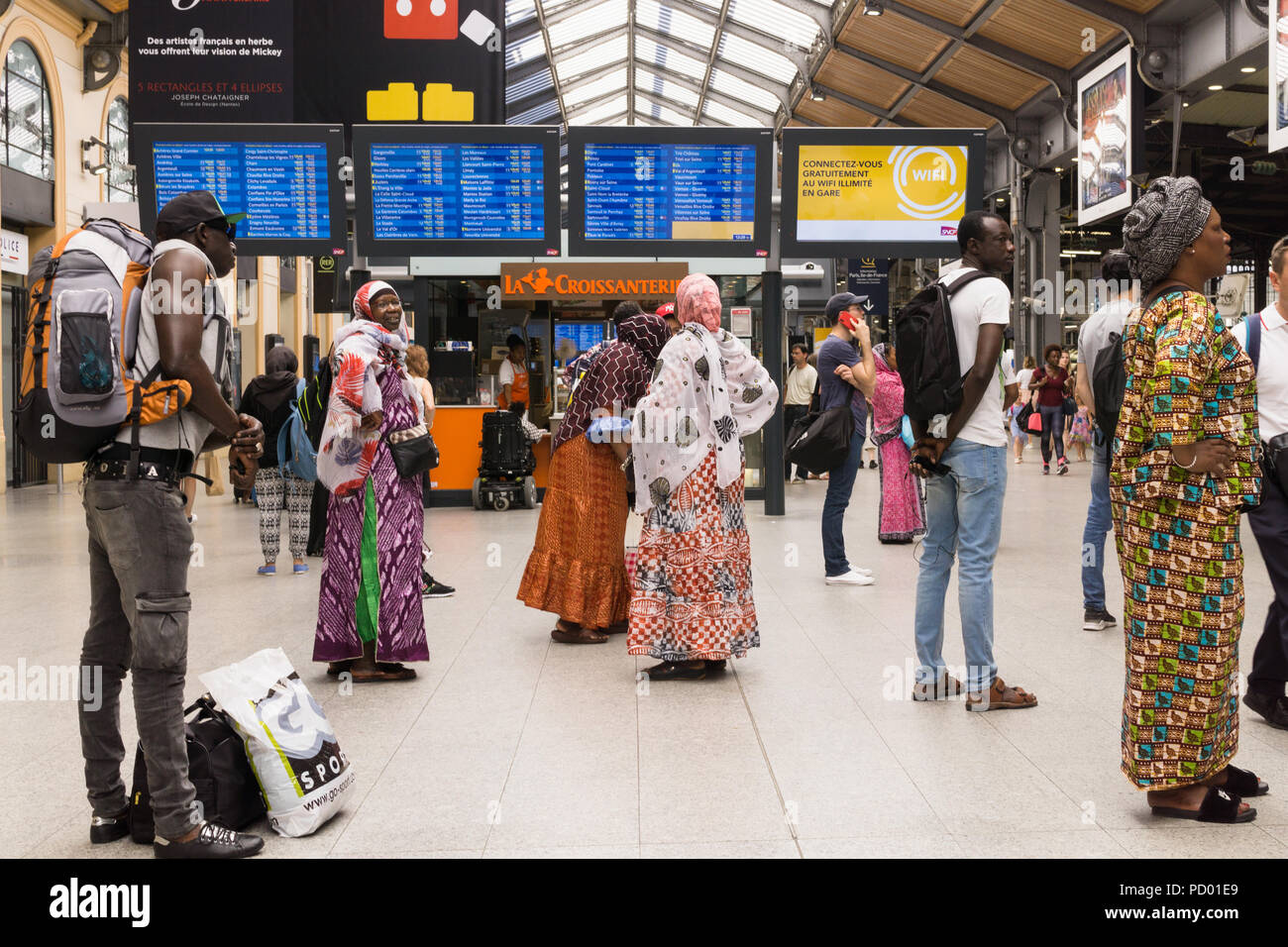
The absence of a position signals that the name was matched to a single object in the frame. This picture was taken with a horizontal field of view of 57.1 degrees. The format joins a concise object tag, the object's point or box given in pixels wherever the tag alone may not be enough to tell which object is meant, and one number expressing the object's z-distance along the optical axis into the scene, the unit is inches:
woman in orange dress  223.3
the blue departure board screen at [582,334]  558.6
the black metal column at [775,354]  439.8
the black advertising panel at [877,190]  401.1
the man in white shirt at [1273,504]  156.8
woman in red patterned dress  190.1
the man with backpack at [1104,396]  185.8
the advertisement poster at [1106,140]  601.6
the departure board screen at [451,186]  413.4
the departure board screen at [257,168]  402.6
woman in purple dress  188.4
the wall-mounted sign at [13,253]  627.5
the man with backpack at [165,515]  111.1
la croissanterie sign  480.1
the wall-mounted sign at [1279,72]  393.1
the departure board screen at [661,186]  405.7
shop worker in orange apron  507.2
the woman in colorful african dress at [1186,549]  119.7
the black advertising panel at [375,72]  430.6
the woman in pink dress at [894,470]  332.2
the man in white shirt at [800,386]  590.9
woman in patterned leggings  321.4
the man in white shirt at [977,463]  163.5
